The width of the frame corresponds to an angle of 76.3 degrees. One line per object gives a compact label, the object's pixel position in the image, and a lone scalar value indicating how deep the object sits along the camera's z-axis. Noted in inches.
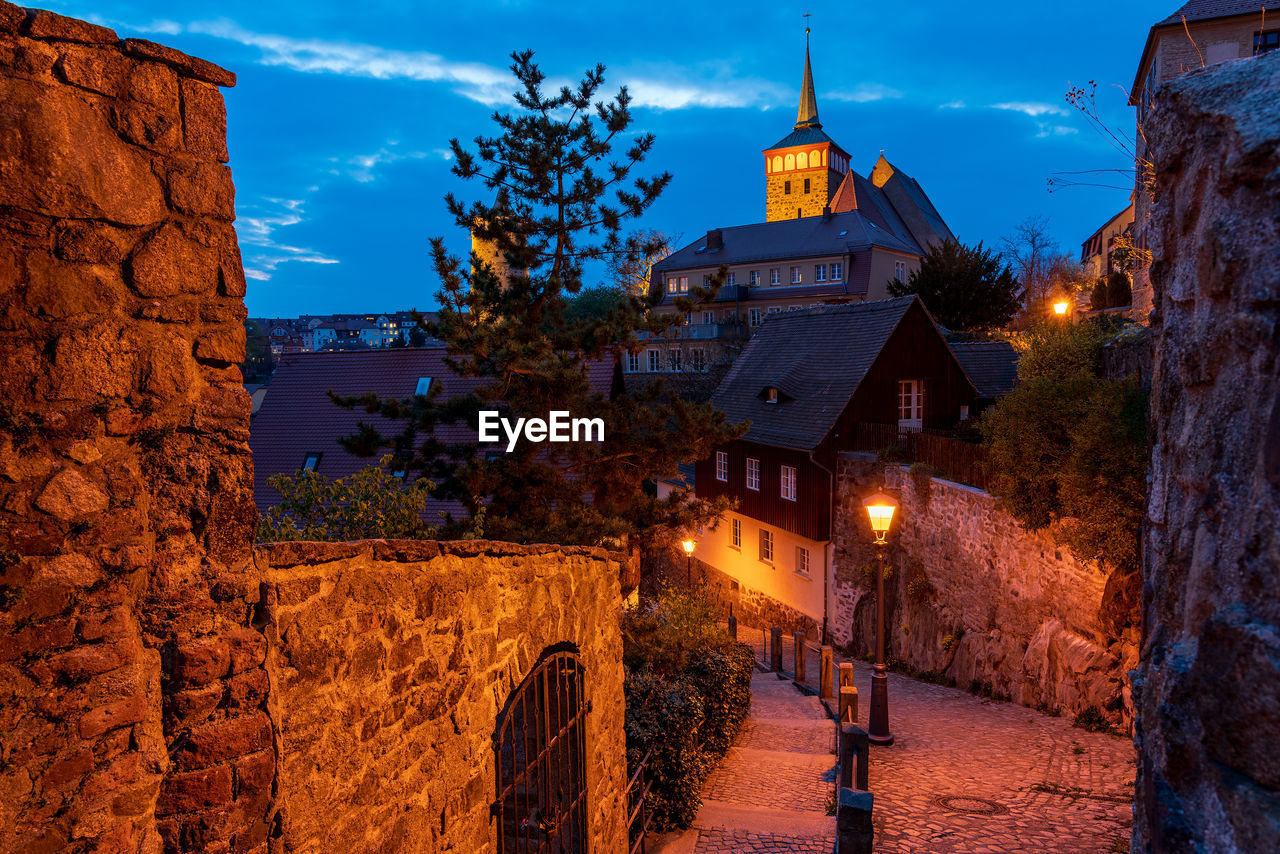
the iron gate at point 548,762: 171.3
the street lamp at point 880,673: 420.2
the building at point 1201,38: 815.7
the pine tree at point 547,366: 498.3
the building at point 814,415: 807.1
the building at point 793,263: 1711.4
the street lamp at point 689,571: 1055.9
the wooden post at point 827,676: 530.9
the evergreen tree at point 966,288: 1201.4
